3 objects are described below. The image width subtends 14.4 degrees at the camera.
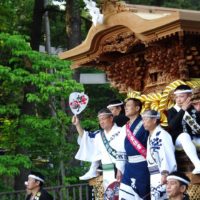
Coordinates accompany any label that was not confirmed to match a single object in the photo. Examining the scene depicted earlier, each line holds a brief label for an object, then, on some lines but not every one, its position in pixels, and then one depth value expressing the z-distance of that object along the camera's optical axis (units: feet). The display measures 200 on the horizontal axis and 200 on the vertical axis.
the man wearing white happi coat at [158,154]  29.12
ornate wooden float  31.32
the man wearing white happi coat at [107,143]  34.00
